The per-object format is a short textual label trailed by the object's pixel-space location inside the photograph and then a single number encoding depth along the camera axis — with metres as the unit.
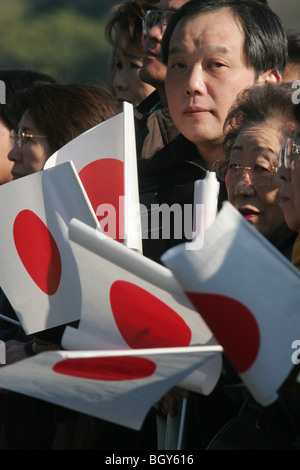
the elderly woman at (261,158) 4.21
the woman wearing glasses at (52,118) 5.46
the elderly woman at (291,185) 3.66
